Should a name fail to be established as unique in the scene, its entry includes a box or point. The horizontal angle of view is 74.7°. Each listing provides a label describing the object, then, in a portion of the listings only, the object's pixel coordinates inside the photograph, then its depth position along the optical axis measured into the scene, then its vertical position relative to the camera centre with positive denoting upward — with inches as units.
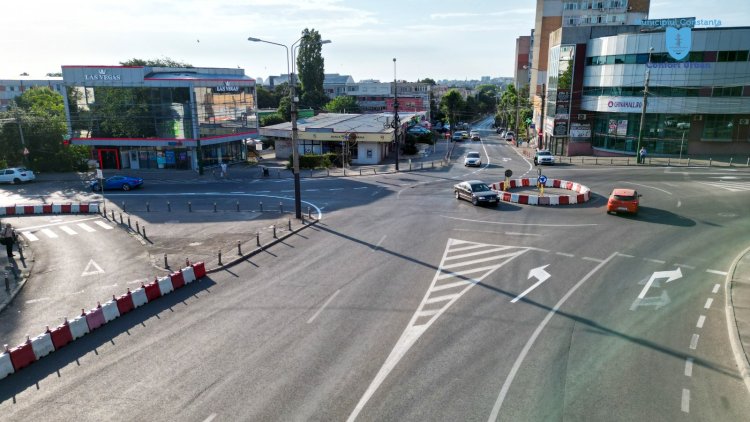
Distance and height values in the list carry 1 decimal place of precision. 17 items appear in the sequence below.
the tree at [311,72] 4148.6 +434.8
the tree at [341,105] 4421.5 +162.6
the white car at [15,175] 1855.3 -199.1
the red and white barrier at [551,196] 1316.4 -196.5
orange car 1156.5 -181.4
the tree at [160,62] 3462.1 +436.6
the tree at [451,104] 5167.3 +203.0
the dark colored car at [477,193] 1304.1 -186.3
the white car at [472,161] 2149.4 -160.9
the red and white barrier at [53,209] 1416.1 -247.0
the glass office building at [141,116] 2092.8 +29.6
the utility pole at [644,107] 2073.1 +72.9
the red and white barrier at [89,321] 547.2 -252.2
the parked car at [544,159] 2128.4 -148.8
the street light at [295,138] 1112.8 -36.6
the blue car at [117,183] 1721.2 -210.9
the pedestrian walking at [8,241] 962.7 -230.1
